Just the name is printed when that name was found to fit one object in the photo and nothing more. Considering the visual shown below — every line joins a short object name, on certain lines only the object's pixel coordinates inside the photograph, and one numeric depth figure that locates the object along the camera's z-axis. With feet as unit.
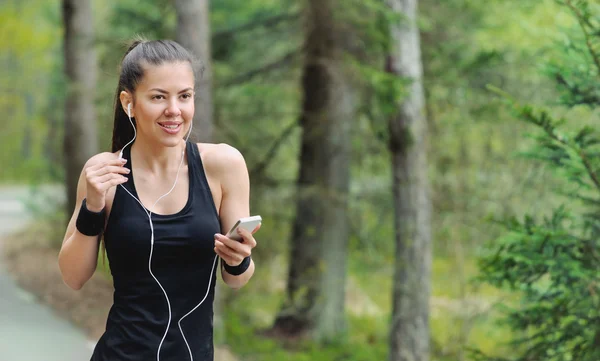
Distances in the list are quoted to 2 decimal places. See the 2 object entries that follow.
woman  16.40
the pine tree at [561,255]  28.91
